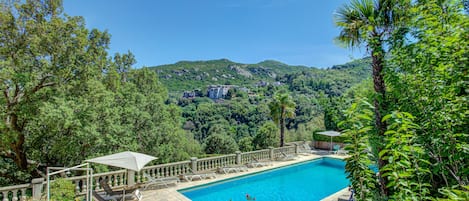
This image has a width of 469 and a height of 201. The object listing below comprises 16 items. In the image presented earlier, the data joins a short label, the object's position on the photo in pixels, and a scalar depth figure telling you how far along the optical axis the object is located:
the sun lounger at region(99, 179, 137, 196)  7.76
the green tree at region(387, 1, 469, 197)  2.13
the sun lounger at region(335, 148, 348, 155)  18.83
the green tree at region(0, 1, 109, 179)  9.44
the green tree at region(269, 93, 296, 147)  19.84
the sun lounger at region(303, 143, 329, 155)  19.98
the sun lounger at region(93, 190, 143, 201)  7.68
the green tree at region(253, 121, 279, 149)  24.97
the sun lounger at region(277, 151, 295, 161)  16.59
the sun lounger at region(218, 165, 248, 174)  12.77
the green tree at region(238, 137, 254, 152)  27.69
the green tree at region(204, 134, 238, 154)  33.16
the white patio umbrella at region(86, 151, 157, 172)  6.72
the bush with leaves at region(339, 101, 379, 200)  2.63
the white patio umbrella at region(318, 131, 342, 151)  18.80
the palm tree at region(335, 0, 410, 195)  3.86
